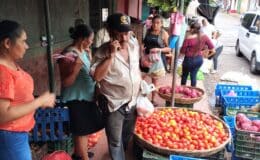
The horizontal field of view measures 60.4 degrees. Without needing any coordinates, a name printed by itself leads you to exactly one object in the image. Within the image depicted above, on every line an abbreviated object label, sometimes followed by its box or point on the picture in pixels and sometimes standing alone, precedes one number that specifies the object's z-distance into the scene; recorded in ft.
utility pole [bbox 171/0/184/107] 10.12
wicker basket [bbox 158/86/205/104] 12.65
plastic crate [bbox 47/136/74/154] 8.74
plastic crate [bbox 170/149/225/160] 8.68
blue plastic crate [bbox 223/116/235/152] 10.07
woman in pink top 13.96
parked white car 22.63
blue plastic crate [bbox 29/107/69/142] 8.20
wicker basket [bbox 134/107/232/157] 8.25
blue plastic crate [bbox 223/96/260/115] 13.38
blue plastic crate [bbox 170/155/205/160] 7.16
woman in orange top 4.84
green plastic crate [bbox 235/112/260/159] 9.16
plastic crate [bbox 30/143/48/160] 8.17
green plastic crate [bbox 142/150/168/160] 8.36
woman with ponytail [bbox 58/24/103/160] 7.37
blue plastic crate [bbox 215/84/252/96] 15.06
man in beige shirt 6.75
